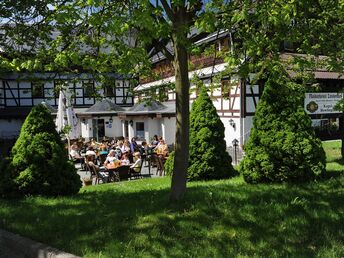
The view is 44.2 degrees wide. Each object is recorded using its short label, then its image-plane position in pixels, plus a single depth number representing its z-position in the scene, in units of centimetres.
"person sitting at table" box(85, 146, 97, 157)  1866
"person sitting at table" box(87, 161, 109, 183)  1516
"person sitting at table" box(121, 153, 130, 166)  1574
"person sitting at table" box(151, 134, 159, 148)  2244
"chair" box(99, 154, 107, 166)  1925
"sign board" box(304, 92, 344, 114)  2342
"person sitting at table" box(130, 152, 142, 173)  1534
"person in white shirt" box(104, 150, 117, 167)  1579
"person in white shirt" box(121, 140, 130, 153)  1943
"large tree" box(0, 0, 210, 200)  481
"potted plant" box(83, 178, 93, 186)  1385
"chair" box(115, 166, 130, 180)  1440
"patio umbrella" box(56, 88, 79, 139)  1847
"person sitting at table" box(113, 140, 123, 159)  1784
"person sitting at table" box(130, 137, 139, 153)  2105
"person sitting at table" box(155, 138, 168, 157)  1789
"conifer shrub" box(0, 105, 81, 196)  788
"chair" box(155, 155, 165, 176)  1619
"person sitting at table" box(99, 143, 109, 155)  1974
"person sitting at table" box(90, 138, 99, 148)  2335
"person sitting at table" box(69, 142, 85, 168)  2031
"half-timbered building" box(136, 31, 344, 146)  2372
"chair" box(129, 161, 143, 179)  1527
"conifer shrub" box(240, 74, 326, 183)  787
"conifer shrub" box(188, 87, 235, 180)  1091
